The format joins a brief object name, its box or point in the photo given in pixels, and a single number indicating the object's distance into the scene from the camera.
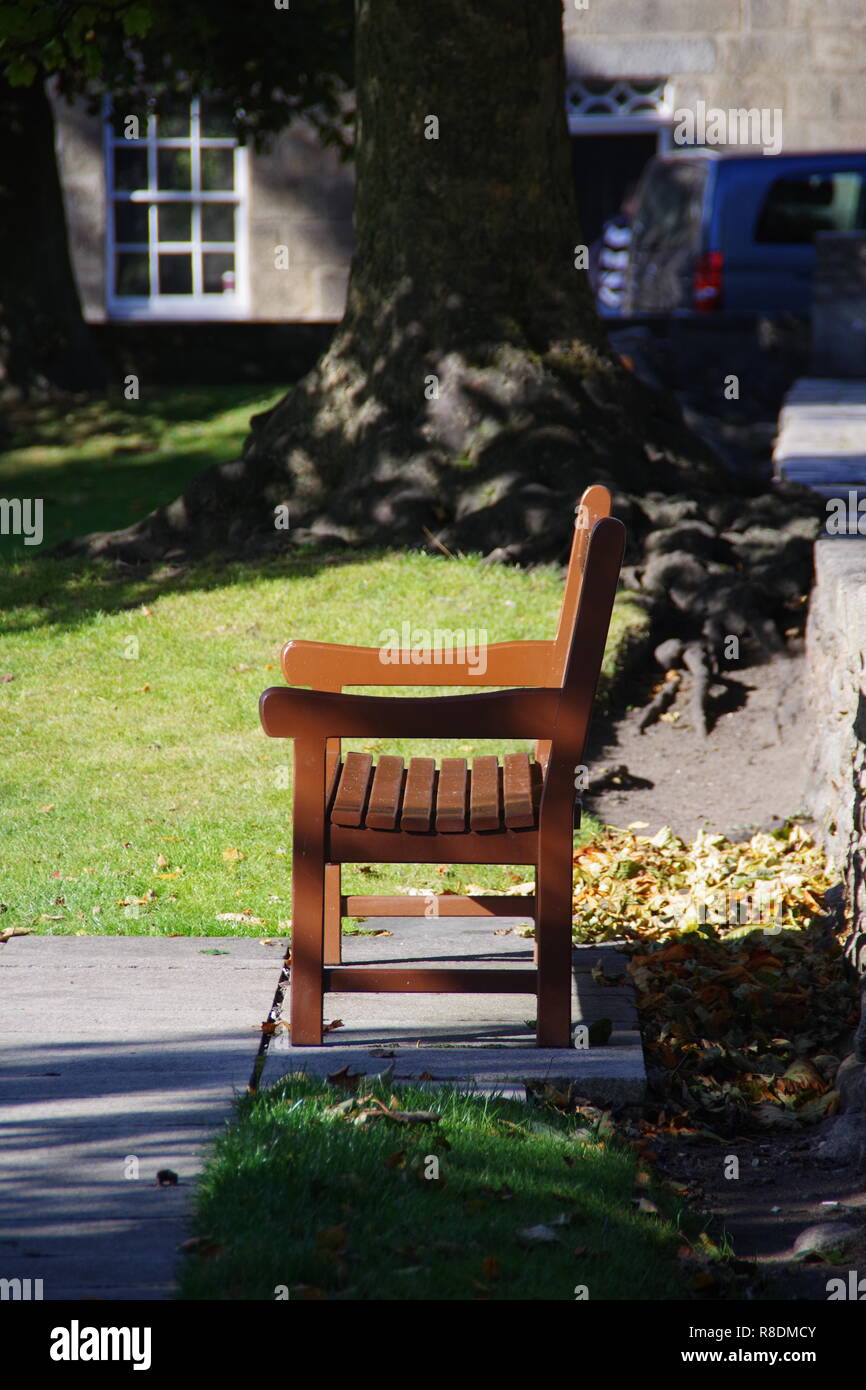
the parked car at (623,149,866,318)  31.20
